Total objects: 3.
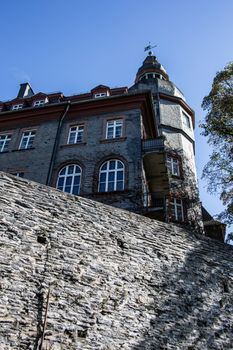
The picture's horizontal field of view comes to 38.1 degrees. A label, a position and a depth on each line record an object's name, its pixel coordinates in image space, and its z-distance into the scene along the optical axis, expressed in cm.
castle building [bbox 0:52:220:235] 1552
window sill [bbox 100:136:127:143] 1678
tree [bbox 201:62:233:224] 1444
